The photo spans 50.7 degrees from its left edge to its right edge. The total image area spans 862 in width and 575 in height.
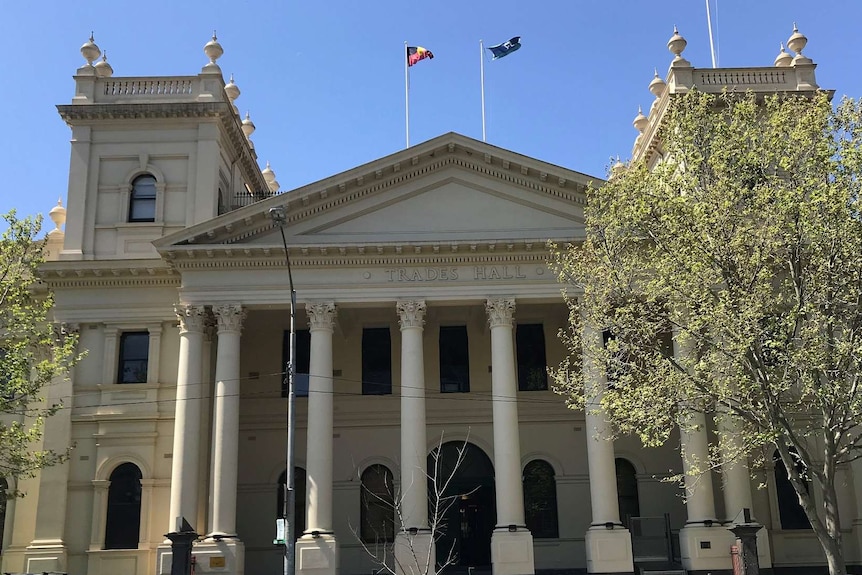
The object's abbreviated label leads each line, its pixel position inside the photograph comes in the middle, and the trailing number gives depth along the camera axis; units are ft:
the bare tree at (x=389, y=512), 97.50
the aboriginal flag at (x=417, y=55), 116.78
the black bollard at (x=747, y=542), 74.64
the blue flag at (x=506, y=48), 115.55
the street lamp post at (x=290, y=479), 63.93
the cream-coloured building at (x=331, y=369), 90.17
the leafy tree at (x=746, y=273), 60.29
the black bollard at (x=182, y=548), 79.46
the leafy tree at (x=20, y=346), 75.82
